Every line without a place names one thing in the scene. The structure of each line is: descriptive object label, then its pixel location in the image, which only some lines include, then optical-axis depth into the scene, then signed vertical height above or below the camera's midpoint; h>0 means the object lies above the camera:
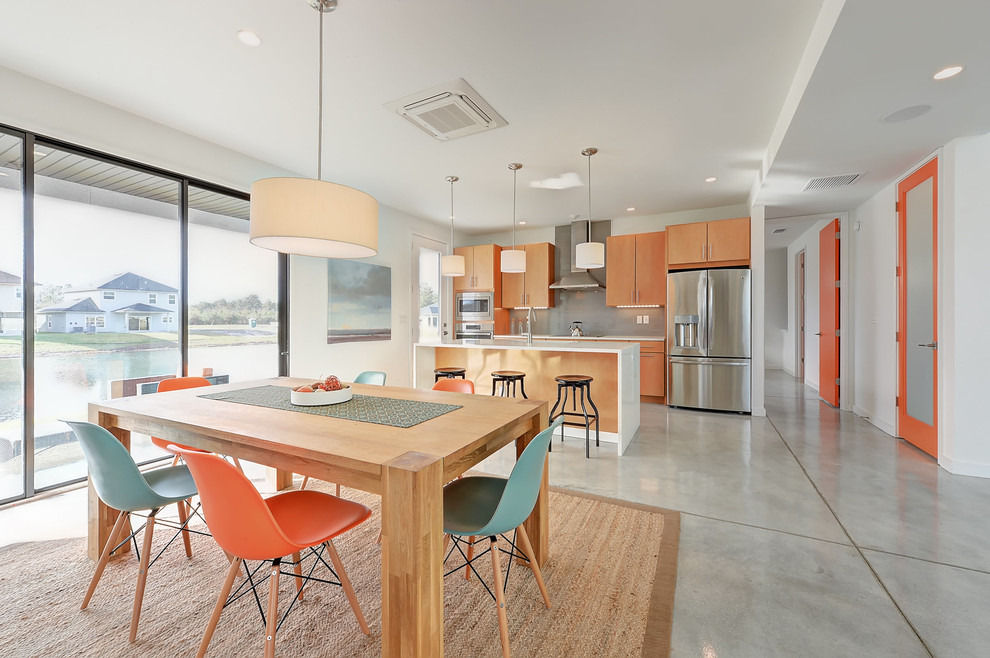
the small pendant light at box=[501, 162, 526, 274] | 4.79 +0.77
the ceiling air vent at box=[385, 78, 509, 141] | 2.73 +1.54
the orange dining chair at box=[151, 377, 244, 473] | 2.50 -0.34
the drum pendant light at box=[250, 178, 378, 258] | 1.64 +0.47
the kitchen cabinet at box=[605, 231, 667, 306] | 5.80 +0.81
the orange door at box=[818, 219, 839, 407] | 5.17 +0.17
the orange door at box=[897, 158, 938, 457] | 3.33 +0.15
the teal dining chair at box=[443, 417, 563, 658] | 1.36 -0.68
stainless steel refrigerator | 4.95 -0.16
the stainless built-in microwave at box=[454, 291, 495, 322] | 6.64 +0.33
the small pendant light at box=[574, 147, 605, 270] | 4.02 +0.70
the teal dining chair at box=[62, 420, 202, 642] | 1.50 -0.61
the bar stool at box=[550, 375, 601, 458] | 3.46 -0.49
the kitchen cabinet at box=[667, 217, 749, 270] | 5.03 +1.03
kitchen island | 3.64 -0.41
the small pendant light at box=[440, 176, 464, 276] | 4.80 +0.72
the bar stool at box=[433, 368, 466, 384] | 4.06 -0.44
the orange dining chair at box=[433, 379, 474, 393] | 2.60 -0.37
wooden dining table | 1.13 -0.41
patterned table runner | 1.73 -0.38
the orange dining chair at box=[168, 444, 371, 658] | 1.17 -0.60
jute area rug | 1.46 -1.12
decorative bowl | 1.97 -0.34
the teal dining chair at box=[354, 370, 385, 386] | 3.07 -0.38
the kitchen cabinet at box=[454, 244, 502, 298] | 6.61 +0.93
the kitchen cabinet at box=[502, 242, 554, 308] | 6.54 +0.72
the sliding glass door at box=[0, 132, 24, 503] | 2.55 +0.07
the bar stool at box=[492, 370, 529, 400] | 3.94 -0.49
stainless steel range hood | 6.33 +1.21
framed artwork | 4.73 +0.31
